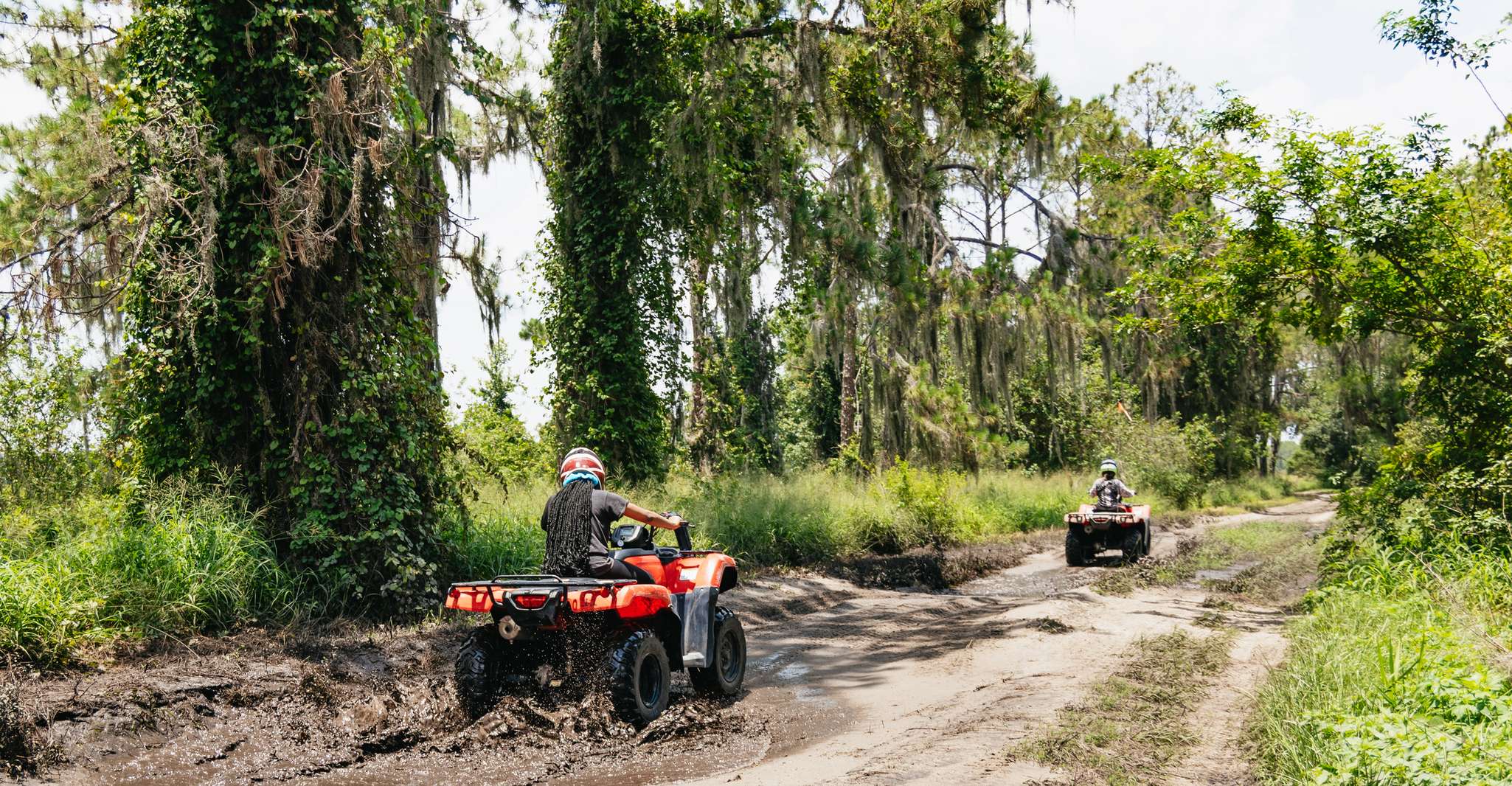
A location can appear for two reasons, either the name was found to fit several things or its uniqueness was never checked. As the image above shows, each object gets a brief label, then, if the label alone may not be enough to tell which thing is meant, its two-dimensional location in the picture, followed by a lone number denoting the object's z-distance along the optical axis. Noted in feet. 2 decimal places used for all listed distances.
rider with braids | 21.34
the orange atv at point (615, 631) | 20.08
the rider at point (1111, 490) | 58.80
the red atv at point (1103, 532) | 56.44
